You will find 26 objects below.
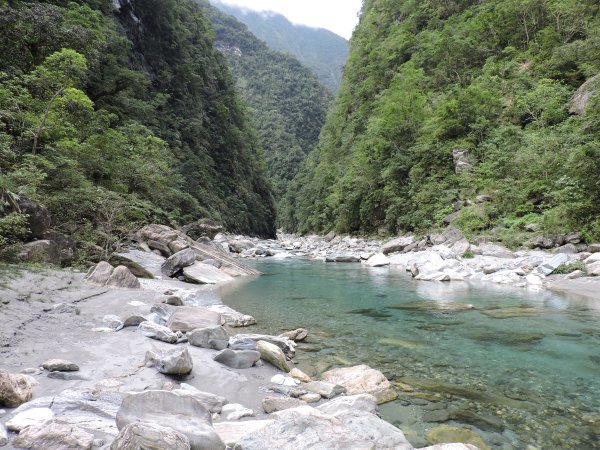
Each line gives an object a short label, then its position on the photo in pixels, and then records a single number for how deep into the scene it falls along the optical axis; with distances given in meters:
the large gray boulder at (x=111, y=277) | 8.27
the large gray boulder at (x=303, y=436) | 2.42
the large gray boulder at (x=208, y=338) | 5.03
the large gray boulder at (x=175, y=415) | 2.48
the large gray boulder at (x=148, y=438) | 2.13
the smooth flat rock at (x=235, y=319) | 6.98
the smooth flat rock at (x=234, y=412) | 3.27
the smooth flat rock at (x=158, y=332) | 5.13
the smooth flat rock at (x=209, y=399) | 3.31
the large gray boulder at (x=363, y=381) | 4.00
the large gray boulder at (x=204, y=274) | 12.06
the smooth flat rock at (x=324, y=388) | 3.94
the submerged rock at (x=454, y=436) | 3.10
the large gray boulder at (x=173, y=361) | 3.88
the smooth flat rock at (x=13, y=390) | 2.76
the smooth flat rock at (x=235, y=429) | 2.66
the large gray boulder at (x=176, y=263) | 12.17
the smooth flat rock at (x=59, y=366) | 3.55
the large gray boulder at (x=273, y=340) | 5.26
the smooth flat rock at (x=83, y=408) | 2.59
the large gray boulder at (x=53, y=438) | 2.27
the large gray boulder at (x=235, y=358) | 4.56
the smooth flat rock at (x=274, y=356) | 4.71
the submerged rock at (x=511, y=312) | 7.43
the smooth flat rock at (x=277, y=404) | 3.53
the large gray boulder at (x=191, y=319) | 5.76
